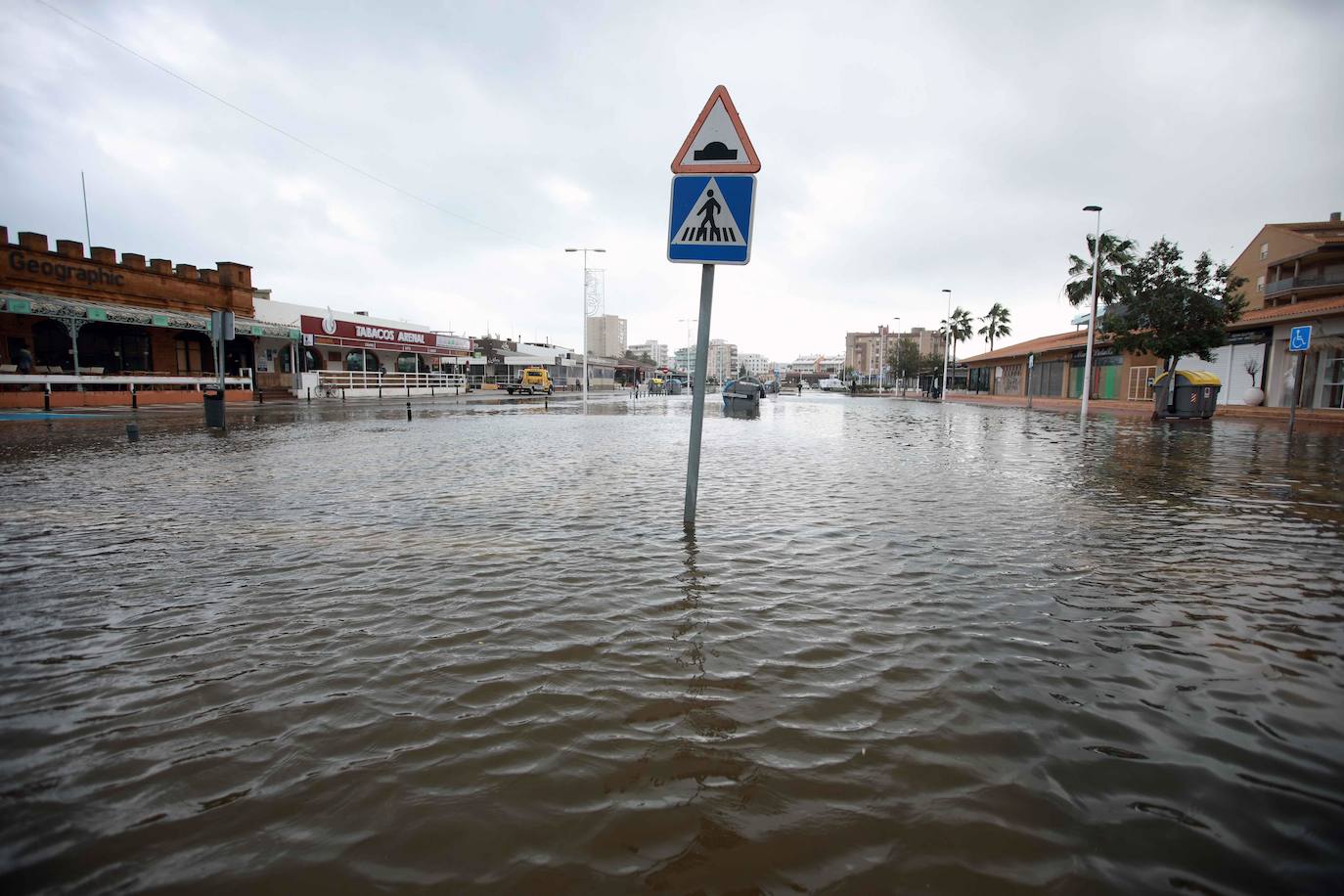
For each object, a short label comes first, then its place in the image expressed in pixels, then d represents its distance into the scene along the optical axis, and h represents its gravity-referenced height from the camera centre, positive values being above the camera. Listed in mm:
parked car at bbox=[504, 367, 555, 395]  56031 +834
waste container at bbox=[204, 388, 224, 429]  17484 -671
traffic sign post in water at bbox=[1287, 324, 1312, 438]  17312 +1655
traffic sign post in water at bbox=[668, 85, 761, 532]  5426 +1652
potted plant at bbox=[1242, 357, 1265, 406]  31859 +366
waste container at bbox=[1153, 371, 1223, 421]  24844 +168
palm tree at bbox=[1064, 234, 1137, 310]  38094 +7664
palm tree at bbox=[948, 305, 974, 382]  87000 +9564
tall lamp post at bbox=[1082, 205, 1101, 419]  28984 +3655
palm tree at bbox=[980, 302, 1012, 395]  77844 +8813
